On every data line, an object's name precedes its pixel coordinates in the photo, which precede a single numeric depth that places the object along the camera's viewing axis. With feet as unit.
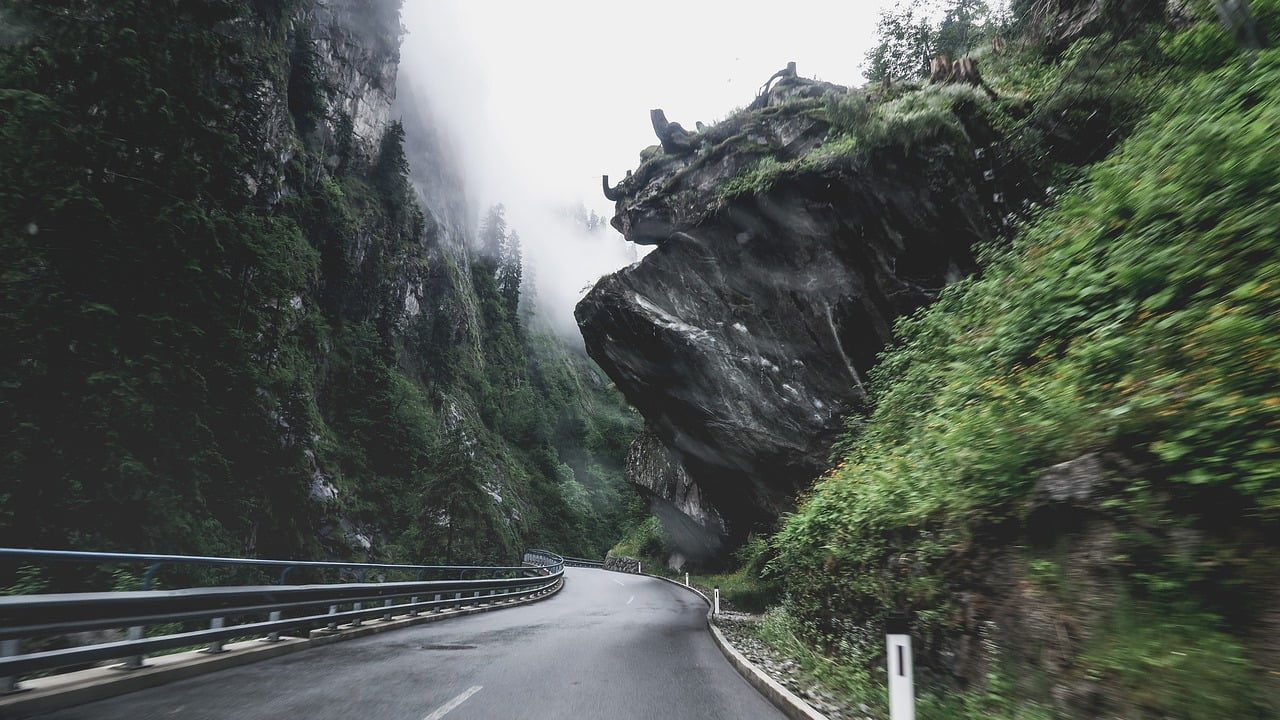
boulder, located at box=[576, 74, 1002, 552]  55.62
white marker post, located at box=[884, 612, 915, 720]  13.43
